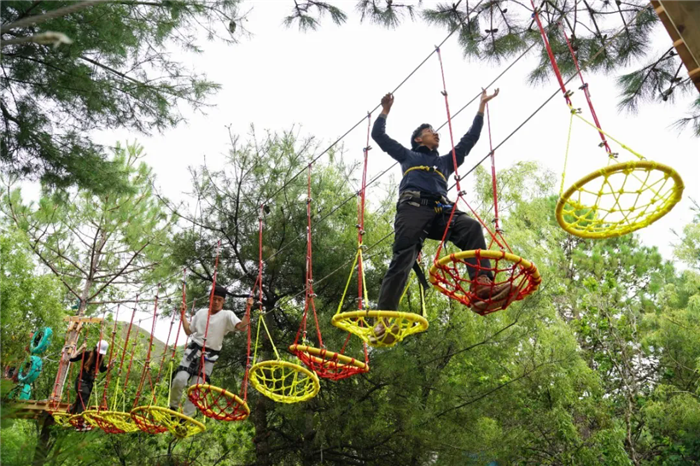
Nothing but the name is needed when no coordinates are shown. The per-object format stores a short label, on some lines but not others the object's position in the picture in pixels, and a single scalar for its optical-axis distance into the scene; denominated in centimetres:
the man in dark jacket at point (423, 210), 335
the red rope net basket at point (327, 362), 362
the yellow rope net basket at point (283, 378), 375
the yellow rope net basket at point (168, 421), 479
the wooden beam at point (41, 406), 664
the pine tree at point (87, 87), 477
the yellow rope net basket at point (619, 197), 222
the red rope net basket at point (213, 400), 423
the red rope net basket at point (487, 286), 258
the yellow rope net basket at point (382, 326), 293
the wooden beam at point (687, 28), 233
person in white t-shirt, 520
